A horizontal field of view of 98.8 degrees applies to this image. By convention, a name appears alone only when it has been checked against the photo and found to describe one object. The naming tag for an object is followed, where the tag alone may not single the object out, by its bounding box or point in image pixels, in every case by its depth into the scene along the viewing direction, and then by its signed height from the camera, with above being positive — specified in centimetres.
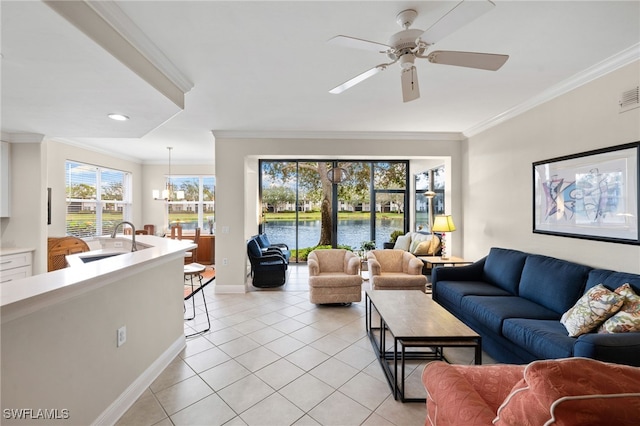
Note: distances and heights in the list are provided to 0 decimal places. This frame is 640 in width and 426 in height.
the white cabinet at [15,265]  365 -71
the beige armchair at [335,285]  395 -106
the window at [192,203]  744 +27
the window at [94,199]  538 +33
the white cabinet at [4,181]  389 +47
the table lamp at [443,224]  435 -20
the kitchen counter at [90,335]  126 -73
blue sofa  172 -91
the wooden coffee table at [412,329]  201 -91
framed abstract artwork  234 +15
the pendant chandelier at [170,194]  623 +48
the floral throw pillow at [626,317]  183 -73
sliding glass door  650 +24
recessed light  292 +105
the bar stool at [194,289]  323 -127
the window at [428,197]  588 +32
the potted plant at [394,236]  662 -60
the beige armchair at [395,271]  393 -93
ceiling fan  154 +103
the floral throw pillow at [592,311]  196 -74
